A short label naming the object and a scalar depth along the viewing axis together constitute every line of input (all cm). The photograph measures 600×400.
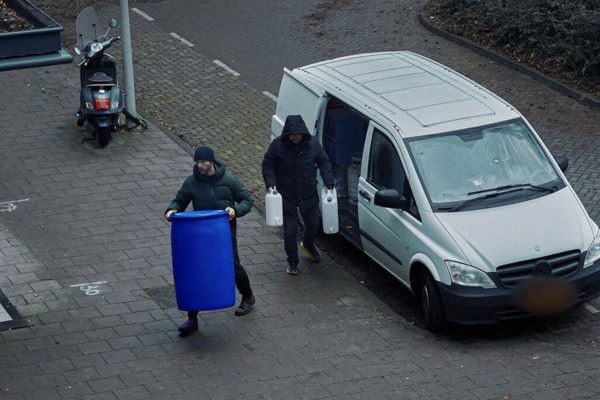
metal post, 1595
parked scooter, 1543
